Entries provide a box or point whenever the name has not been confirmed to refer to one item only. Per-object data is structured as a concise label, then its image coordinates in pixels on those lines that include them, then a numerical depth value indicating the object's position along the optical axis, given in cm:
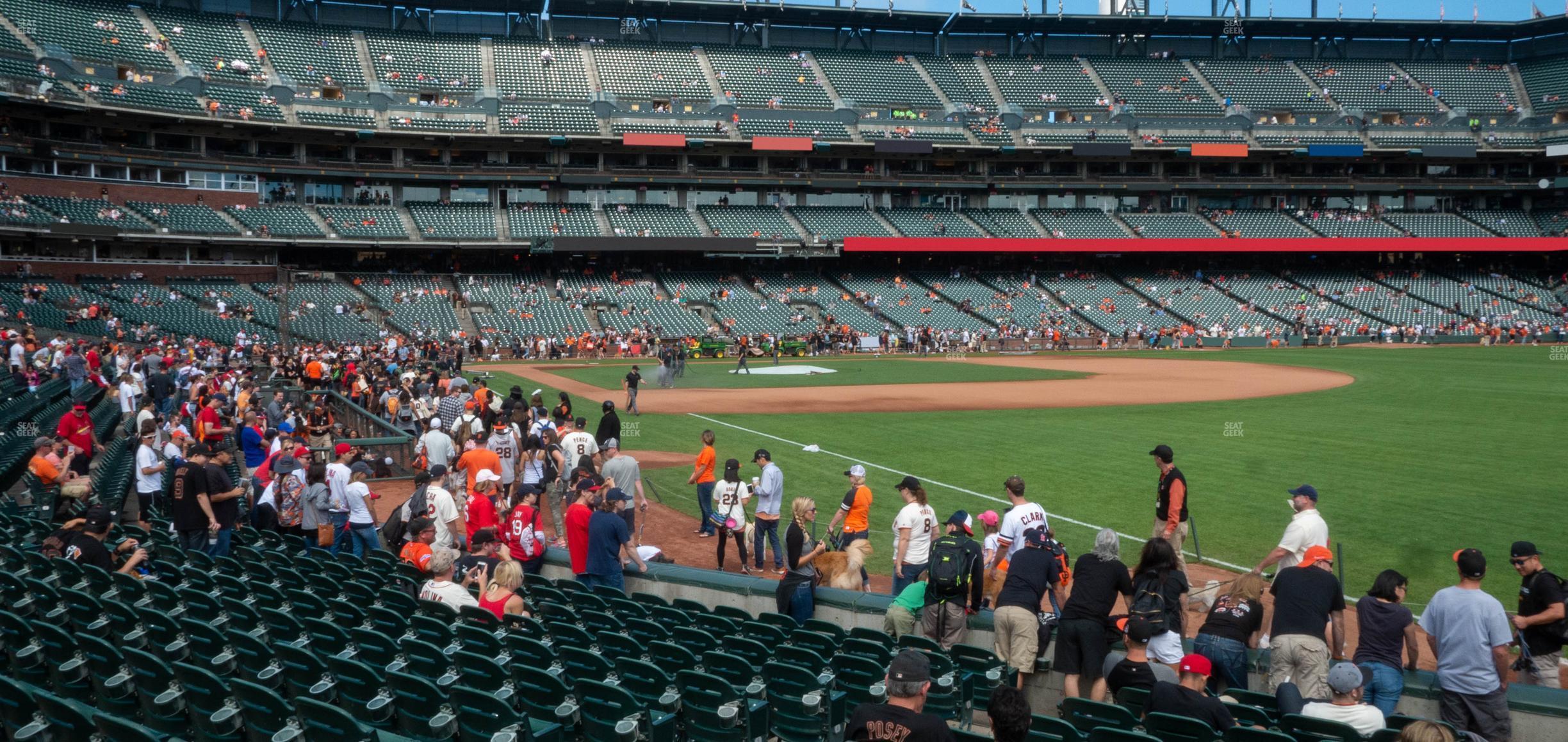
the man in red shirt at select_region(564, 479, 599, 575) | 1083
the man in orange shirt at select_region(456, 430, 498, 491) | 1341
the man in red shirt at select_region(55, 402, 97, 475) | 1505
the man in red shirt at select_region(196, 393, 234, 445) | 1744
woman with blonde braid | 982
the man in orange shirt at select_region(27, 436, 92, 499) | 1310
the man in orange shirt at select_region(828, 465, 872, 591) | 1176
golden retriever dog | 1066
